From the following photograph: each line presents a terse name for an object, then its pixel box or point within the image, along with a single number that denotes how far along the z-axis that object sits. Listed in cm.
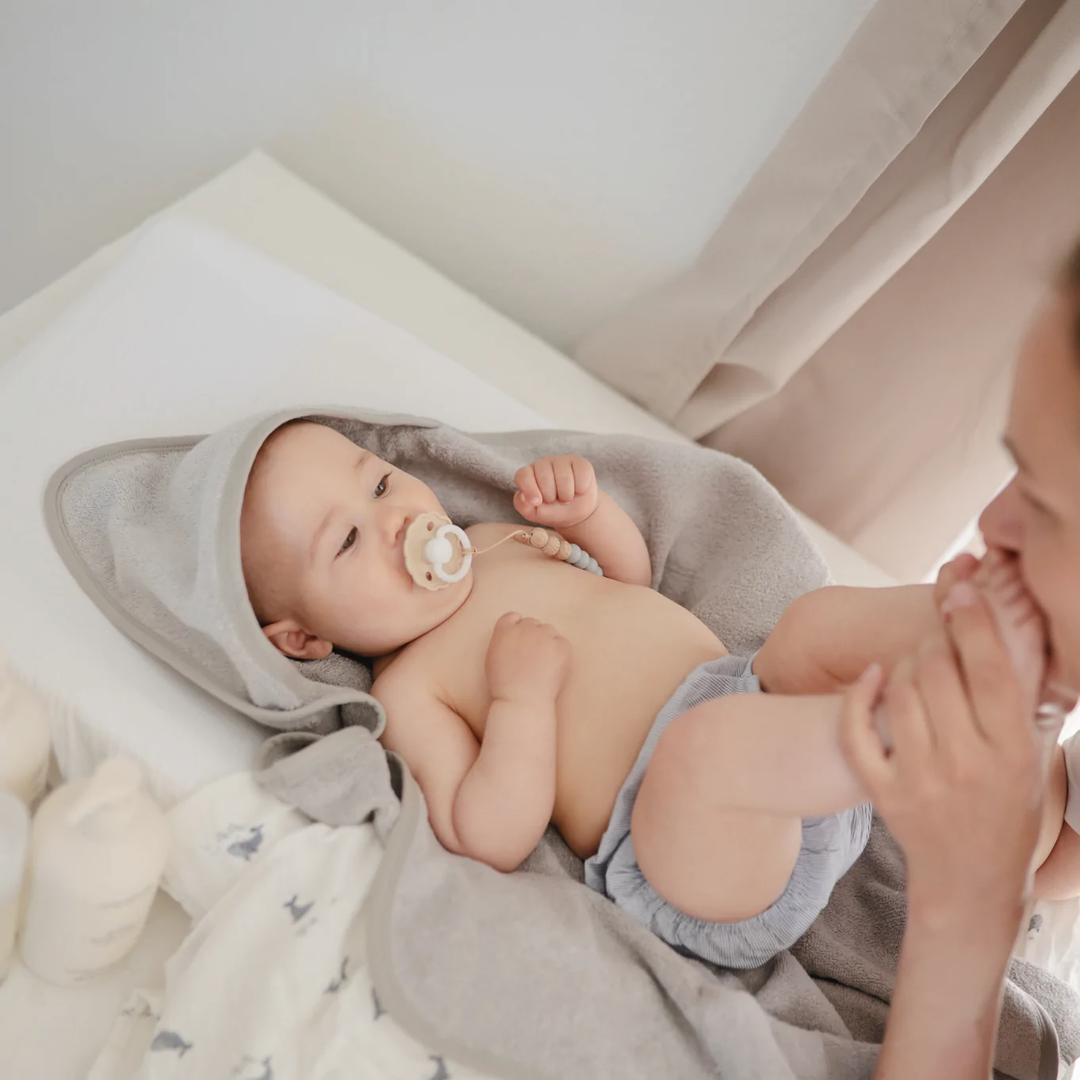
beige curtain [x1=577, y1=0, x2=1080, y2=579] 115
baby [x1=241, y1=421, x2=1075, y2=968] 88
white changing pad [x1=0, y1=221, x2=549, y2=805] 98
